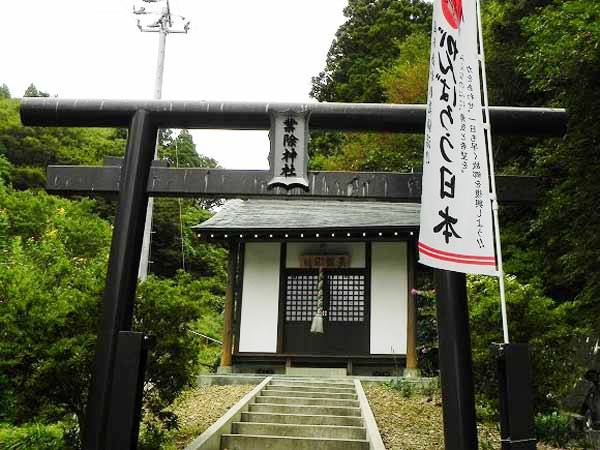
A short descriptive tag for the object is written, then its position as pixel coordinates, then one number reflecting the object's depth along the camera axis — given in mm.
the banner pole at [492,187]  3593
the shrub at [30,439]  5805
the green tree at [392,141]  19719
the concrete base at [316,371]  13422
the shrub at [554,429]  8023
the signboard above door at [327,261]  13852
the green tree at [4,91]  37788
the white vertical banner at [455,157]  3703
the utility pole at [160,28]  16375
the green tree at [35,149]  27656
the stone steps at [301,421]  7445
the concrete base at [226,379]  12055
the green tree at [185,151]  36844
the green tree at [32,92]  37966
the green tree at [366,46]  27281
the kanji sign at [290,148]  5090
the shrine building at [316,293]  13469
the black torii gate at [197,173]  4734
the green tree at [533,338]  7438
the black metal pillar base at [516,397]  3693
